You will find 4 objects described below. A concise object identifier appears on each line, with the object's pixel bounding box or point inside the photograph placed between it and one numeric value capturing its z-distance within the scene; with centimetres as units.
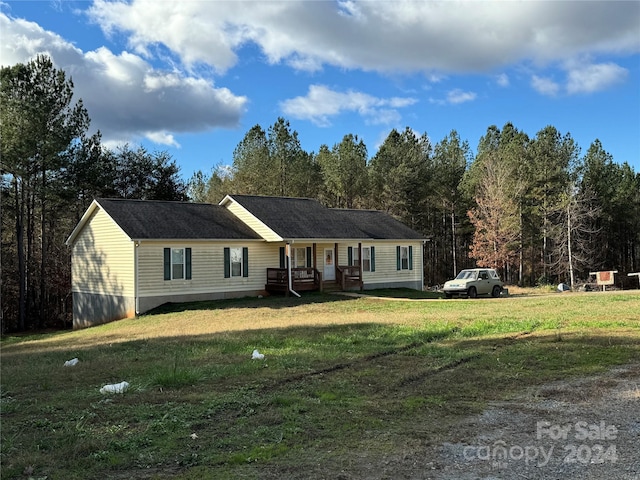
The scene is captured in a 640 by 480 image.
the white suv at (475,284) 2503
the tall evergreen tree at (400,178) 4278
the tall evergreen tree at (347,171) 4225
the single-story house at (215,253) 2322
